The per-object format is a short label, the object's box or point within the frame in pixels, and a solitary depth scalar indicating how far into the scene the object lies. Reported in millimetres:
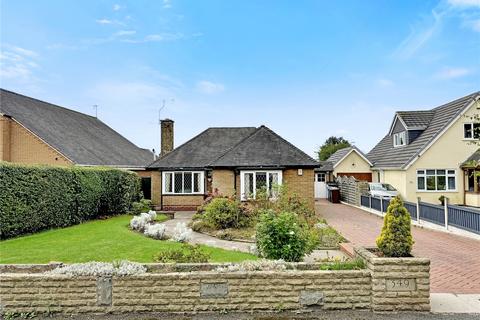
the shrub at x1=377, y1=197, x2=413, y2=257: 5867
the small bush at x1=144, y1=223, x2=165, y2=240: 12688
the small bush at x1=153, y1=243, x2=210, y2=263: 7231
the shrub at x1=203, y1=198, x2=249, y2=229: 14773
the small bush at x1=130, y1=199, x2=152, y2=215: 21922
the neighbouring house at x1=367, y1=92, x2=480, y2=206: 23516
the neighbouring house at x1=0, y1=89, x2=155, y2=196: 24031
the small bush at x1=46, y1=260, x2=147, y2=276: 5641
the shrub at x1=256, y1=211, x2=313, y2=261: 7348
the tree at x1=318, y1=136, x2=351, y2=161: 60688
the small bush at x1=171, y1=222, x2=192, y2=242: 11777
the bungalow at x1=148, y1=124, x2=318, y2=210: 19891
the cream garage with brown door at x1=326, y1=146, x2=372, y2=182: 32688
